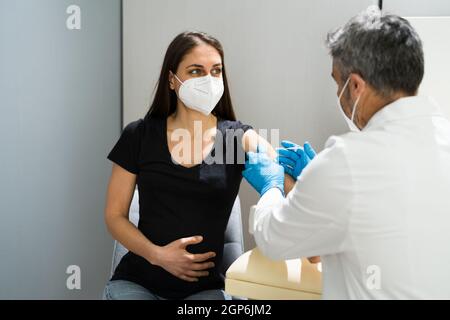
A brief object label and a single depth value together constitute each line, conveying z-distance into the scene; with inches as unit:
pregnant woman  65.5
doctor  41.9
